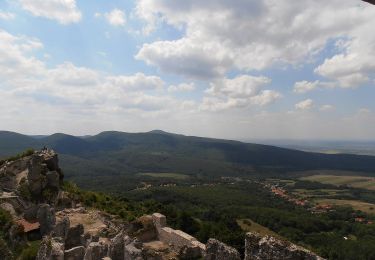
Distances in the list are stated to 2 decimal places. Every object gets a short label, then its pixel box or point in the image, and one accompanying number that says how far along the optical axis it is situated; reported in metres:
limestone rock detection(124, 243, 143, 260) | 15.13
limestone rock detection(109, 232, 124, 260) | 17.66
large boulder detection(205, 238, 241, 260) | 11.90
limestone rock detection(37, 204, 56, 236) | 26.75
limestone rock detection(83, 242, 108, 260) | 16.97
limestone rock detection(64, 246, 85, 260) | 17.51
